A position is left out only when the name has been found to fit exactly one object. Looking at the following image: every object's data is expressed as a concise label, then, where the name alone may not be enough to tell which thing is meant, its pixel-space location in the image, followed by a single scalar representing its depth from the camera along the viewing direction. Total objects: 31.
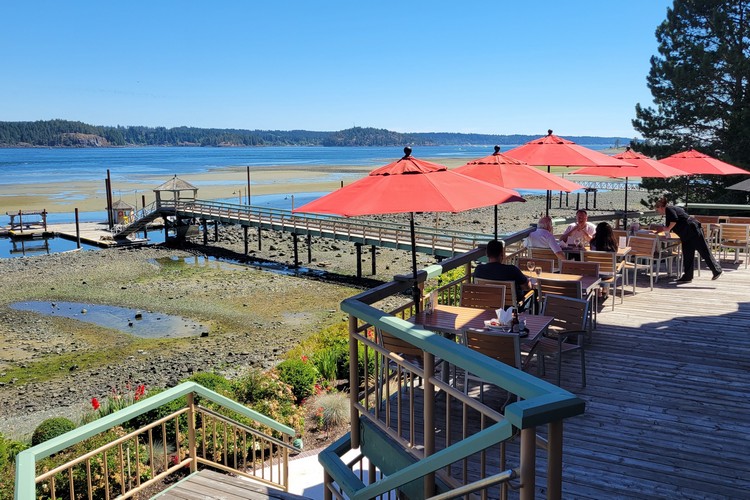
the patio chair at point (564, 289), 7.23
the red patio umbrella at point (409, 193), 5.10
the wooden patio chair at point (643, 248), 9.76
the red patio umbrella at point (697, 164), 12.31
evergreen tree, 20.84
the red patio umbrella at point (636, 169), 10.68
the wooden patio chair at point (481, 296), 6.52
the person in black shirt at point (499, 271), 6.76
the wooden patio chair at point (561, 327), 5.74
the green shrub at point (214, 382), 10.36
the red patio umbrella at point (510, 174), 7.90
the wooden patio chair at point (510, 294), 6.60
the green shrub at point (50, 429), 8.69
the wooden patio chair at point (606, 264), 8.60
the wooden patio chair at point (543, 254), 9.18
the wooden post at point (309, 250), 30.48
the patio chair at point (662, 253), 10.08
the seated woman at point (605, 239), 9.33
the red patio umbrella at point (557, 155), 9.25
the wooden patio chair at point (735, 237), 11.30
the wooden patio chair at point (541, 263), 8.39
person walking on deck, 10.23
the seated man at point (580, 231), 9.82
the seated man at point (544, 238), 8.93
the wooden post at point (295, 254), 29.68
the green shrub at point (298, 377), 10.86
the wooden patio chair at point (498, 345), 5.04
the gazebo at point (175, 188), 38.88
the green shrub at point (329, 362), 12.08
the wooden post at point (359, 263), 27.04
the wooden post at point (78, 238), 35.31
